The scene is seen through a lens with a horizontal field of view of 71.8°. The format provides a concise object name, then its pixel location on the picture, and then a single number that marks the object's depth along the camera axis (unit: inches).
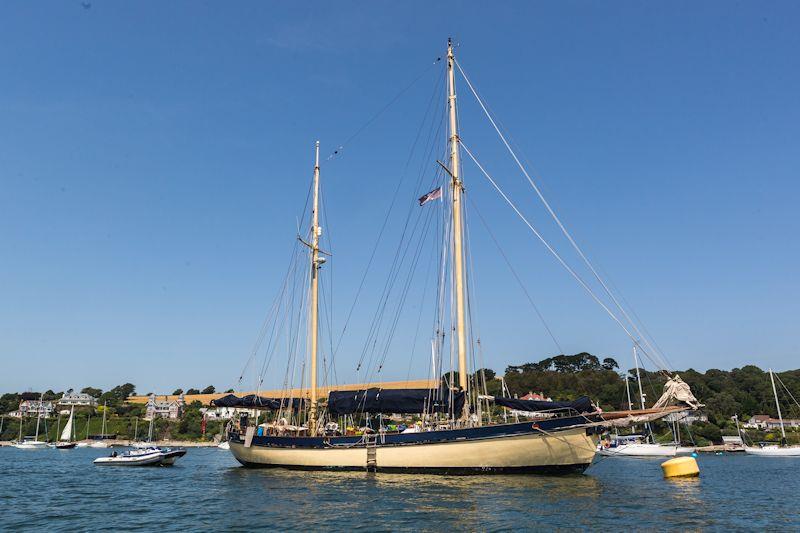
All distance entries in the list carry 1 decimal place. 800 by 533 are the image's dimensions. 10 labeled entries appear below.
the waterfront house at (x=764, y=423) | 4532.5
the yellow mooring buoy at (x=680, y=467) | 1498.5
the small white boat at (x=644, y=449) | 2913.4
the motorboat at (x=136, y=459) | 2233.0
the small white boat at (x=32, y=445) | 5012.3
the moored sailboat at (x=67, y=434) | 5226.4
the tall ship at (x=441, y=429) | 1299.2
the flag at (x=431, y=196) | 1686.8
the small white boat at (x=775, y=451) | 3024.1
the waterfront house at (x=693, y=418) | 4378.7
